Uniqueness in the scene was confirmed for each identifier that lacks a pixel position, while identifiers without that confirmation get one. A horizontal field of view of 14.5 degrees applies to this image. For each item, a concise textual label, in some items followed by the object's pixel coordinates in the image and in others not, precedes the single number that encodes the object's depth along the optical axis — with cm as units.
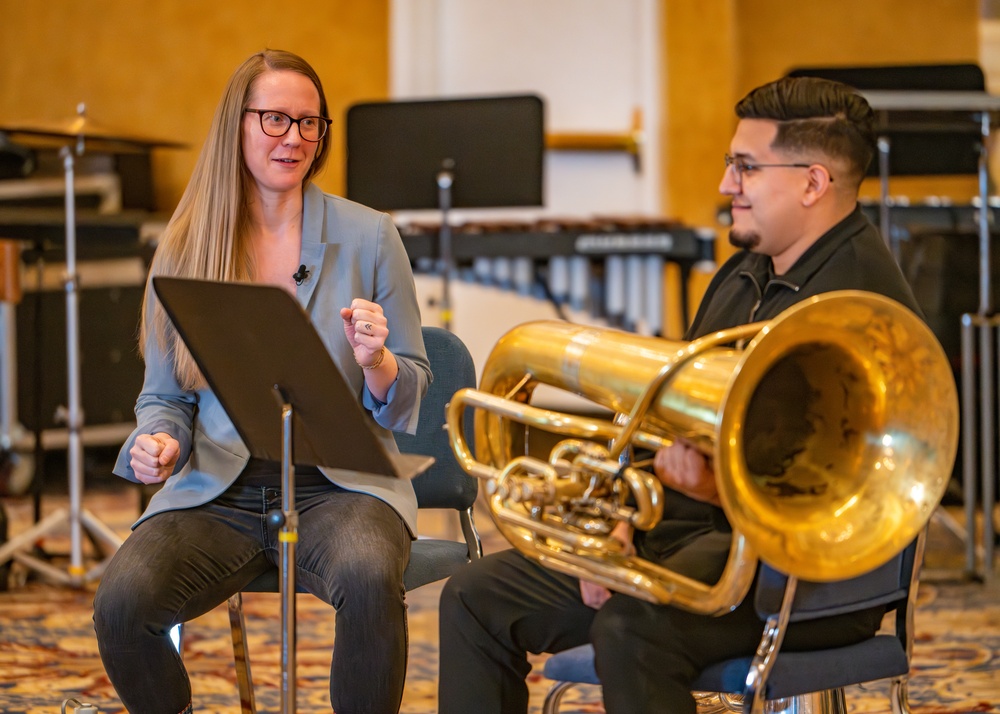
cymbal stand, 1113
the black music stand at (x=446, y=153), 1137
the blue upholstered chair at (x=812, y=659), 755
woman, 891
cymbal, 1097
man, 773
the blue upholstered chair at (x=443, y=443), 997
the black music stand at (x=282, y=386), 751
